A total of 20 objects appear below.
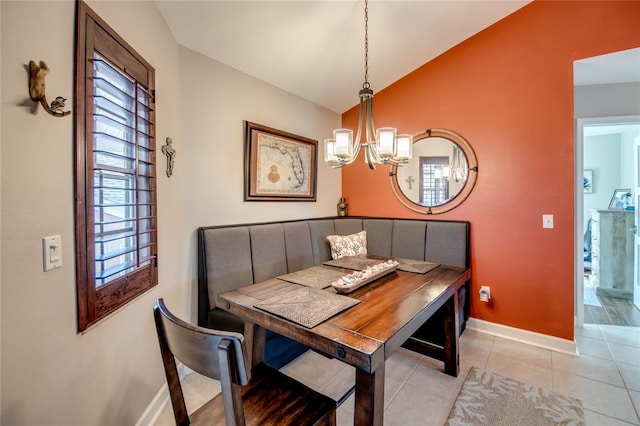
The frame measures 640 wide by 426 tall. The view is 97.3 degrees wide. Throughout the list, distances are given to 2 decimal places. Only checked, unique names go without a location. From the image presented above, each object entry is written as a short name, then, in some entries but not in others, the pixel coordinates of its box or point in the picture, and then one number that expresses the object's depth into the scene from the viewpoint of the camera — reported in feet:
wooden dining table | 3.66
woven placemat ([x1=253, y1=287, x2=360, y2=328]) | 4.23
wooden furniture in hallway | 11.69
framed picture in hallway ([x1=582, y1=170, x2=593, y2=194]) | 16.96
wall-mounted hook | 2.92
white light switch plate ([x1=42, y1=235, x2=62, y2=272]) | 3.16
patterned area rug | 5.51
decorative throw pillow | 9.99
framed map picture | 8.67
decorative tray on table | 5.48
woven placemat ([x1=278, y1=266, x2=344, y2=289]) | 5.95
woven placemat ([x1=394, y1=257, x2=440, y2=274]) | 6.98
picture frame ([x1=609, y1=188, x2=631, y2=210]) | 14.52
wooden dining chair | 2.64
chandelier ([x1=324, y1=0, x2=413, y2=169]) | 5.94
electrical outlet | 9.11
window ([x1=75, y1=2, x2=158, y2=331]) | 3.72
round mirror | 9.49
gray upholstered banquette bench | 7.13
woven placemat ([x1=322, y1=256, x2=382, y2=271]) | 7.27
